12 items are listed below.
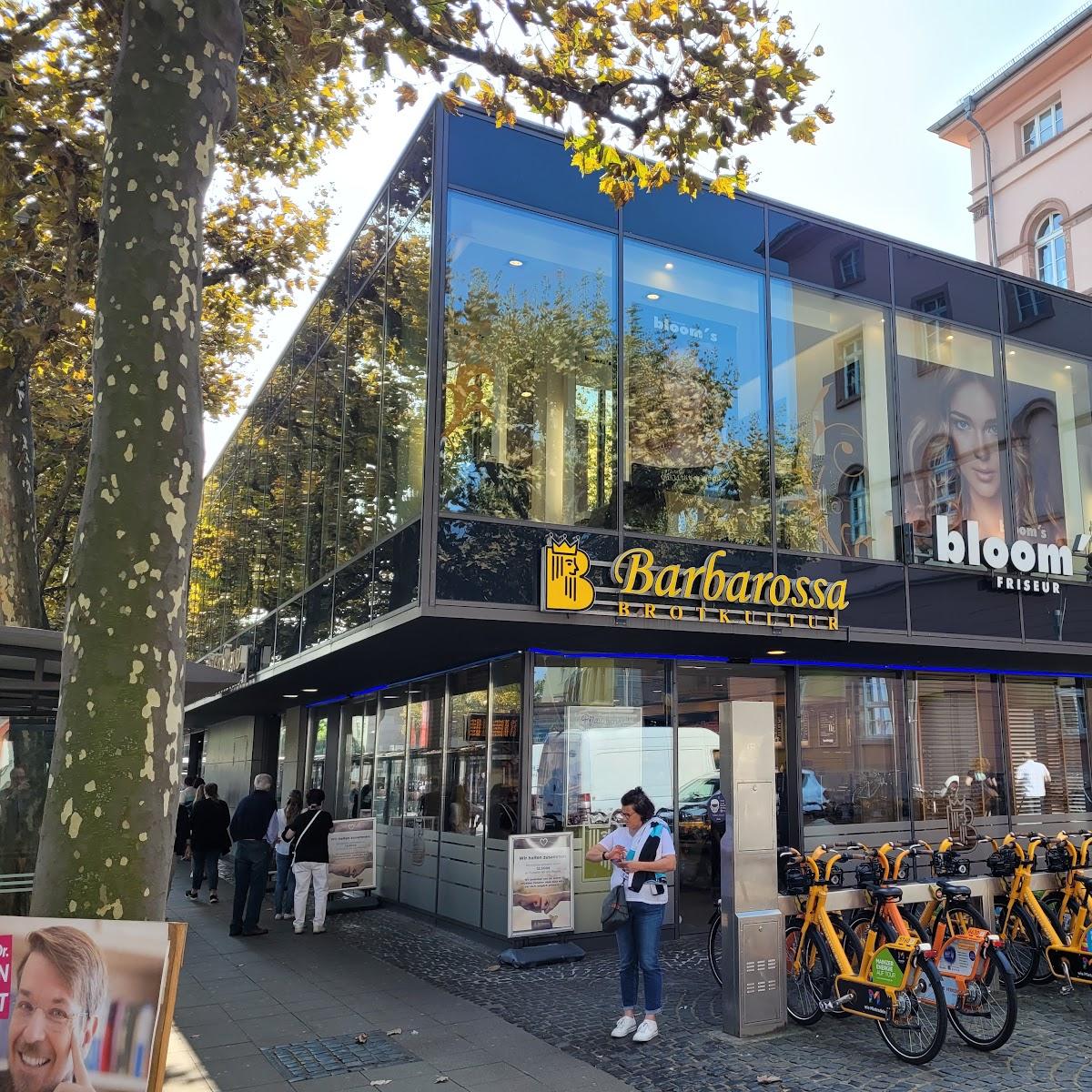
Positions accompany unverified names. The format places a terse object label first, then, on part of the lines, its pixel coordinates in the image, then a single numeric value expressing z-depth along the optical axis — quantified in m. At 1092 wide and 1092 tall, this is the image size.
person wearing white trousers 12.21
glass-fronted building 10.36
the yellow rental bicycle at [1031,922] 8.02
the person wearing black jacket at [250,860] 12.05
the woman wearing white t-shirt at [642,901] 7.13
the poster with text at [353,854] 13.24
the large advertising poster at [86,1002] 3.78
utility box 7.16
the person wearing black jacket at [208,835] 15.69
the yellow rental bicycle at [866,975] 6.53
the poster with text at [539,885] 10.02
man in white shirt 14.52
